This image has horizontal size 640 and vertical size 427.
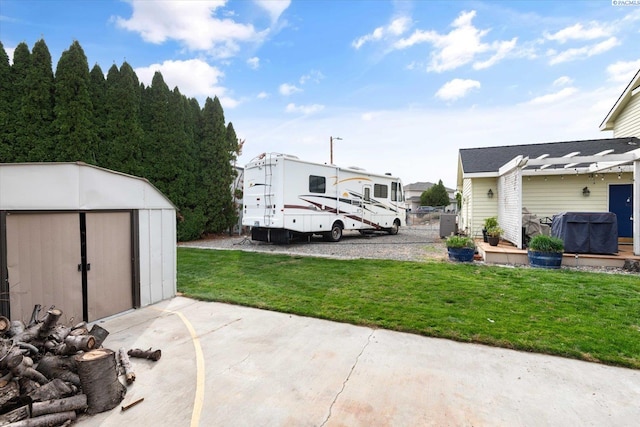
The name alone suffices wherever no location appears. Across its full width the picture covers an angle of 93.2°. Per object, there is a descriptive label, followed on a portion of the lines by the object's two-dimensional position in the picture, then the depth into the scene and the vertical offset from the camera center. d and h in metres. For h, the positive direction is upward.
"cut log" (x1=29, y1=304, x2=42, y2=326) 3.34 -1.19
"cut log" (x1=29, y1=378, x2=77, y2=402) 2.43 -1.48
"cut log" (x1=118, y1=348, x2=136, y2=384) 2.90 -1.57
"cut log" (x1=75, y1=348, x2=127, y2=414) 2.52 -1.44
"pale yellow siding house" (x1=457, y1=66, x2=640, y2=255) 9.89 +1.01
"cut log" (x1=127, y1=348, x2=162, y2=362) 3.32 -1.59
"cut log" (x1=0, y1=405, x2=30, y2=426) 2.18 -1.49
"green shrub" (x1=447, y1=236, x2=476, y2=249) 8.50 -0.97
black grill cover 7.90 -0.65
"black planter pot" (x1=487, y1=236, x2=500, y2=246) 9.81 -1.05
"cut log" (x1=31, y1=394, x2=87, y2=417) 2.31 -1.53
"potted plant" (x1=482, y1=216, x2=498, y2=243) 10.53 -0.55
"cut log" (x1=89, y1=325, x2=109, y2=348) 3.36 -1.38
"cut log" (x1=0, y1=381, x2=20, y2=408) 2.26 -1.38
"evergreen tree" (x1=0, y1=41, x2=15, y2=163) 9.70 +3.32
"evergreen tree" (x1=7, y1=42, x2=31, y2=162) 9.88 +3.94
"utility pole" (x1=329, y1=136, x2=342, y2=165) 24.16 +5.63
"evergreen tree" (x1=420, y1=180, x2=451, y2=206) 37.03 +1.55
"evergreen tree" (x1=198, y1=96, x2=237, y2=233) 14.44 +2.28
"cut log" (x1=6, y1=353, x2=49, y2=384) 2.42 -1.29
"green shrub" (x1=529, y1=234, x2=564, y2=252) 7.54 -0.91
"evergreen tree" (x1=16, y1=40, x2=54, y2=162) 9.98 +3.36
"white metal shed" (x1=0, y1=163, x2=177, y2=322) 3.71 -0.43
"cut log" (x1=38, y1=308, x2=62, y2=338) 2.97 -1.10
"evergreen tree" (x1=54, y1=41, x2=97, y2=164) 10.38 +3.65
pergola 7.93 +1.11
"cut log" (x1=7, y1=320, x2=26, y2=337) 3.02 -1.20
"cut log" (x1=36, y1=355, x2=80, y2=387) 2.69 -1.42
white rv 10.66 +0.43
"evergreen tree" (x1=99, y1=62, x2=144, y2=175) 11.55 +3.41
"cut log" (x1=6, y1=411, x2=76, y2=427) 2.19 -1.57
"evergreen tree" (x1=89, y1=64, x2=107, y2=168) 11.24 +3.92
